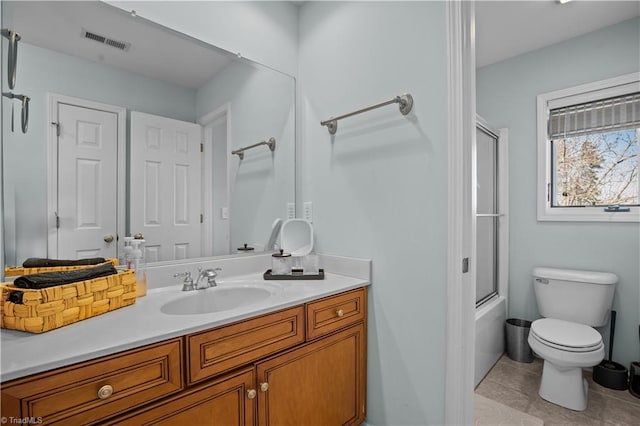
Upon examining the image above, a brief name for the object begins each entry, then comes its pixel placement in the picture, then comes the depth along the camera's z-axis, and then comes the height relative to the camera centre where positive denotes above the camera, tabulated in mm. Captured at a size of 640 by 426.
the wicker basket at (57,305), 808 -250
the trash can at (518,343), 2365 -1003
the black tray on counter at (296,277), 1538 -309
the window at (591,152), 2166 +490
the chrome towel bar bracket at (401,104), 1380 +516
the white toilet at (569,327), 1788 -736
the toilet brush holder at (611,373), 1971 -1035
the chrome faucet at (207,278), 1368 -278
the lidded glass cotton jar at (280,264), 1589 -253
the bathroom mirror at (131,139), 1109 +344
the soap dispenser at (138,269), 1192 -210
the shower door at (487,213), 2354 +18
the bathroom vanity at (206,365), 701 -434
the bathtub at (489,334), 2078 -873
